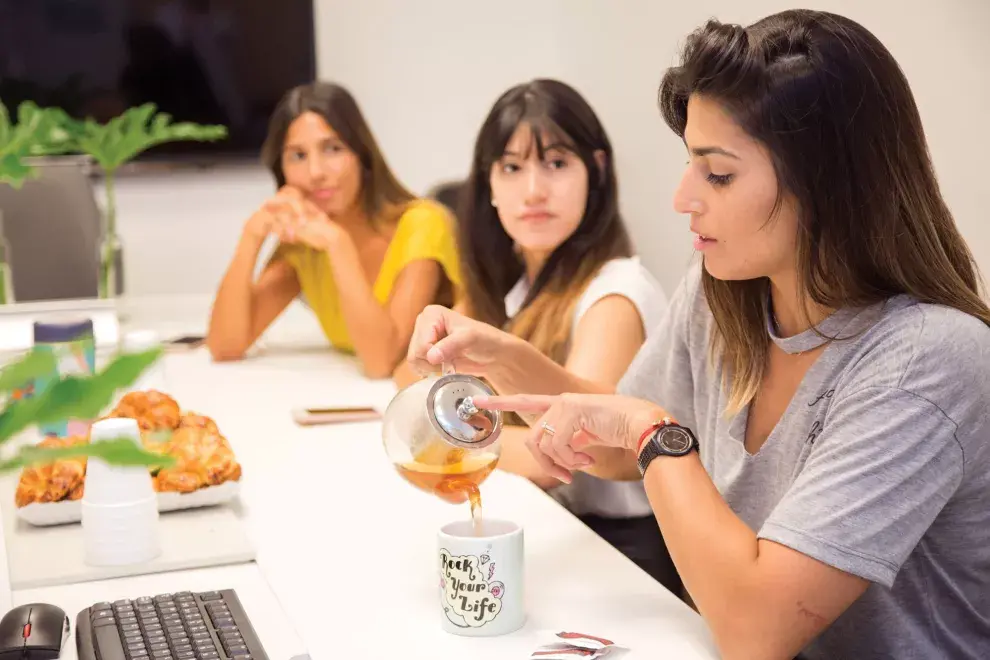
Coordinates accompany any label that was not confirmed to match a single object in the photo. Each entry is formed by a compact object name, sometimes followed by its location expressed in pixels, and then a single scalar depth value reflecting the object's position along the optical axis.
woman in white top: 1.80
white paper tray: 1.33
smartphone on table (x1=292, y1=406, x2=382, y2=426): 1.92
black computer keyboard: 0.99
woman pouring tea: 1.02
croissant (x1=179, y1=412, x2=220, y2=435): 1.50
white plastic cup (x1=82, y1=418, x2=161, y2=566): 1.20
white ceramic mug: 1.04
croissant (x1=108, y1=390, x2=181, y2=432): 1.52
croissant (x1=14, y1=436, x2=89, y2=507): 1.33
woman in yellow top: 2.46
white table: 1.07
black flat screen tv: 3.54
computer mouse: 0.99
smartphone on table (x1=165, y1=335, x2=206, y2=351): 2.65
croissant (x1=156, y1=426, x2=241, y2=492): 1.39
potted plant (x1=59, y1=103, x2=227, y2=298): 2.74
